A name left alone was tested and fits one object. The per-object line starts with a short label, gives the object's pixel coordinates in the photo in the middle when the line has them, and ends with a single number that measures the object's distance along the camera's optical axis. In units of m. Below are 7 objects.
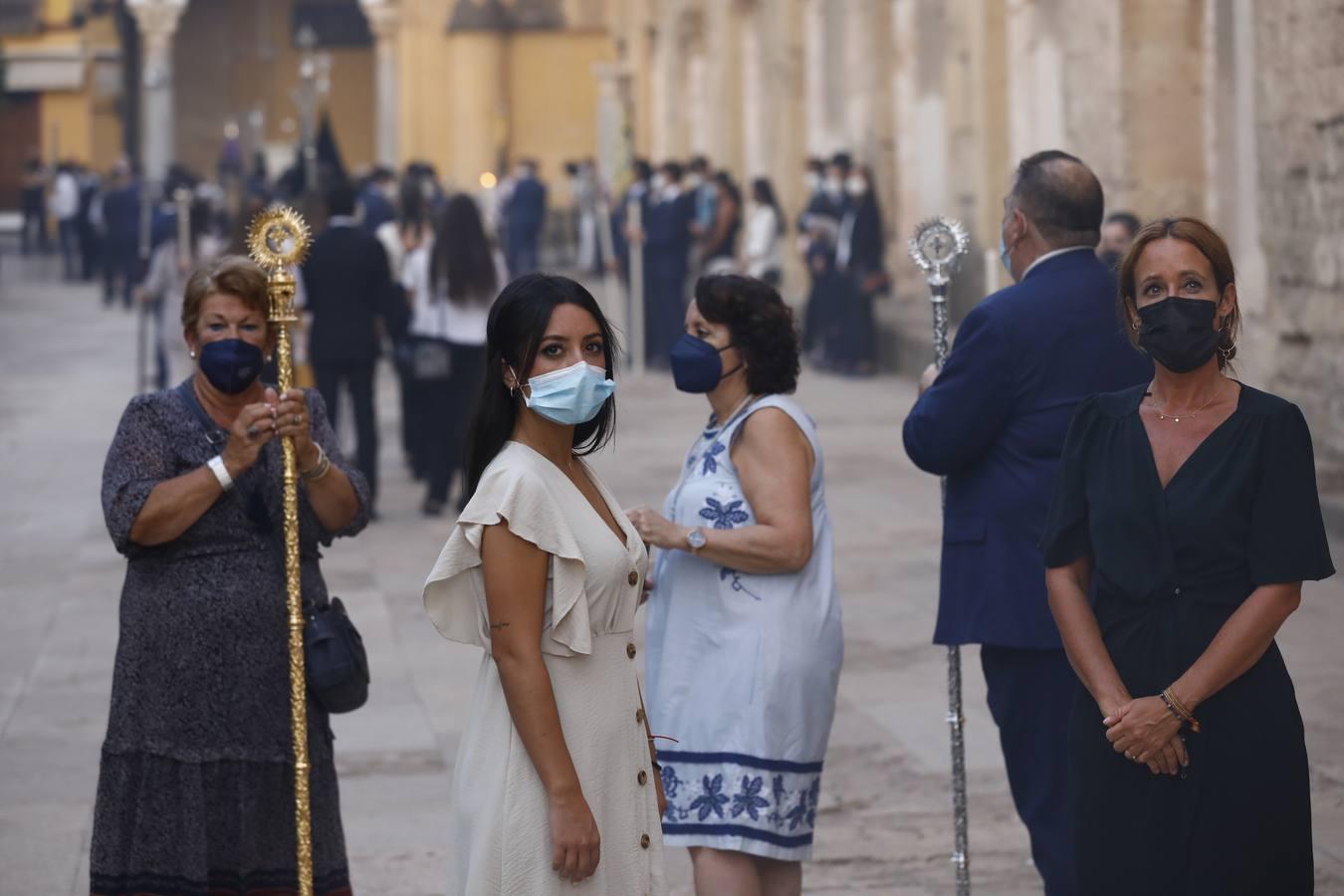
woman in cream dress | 7.29
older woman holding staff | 8.70
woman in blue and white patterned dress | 9.61
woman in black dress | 7.71
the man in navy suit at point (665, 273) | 41.50
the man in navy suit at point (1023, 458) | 10.01
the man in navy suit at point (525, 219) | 65.35
